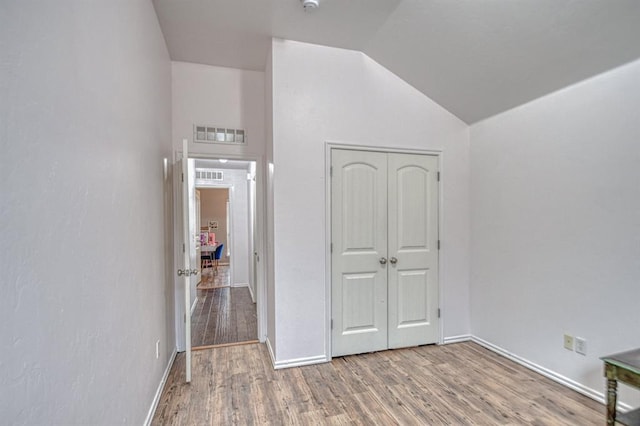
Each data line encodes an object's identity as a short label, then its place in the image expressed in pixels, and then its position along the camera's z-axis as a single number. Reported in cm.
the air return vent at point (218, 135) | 328
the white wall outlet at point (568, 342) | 248
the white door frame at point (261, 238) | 344
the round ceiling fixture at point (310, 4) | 233
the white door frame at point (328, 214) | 301
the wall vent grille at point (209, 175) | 635
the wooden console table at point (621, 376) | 168
